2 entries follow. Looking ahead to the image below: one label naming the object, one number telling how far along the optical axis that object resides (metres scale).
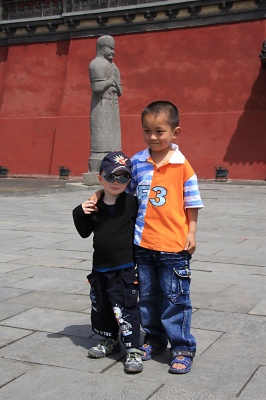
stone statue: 14.84
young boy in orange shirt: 3.04
